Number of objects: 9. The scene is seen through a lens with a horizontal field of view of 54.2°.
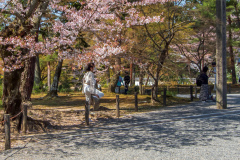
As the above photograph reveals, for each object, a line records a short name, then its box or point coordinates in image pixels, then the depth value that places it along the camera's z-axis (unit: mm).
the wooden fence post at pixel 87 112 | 7609
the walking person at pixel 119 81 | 18359
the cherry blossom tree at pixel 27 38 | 6883
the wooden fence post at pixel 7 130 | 5368
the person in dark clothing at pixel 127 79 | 17625
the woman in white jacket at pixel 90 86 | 8072
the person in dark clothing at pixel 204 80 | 11830
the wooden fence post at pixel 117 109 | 8836
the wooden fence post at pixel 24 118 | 6638
